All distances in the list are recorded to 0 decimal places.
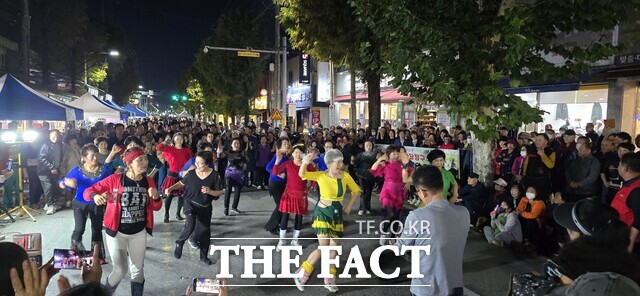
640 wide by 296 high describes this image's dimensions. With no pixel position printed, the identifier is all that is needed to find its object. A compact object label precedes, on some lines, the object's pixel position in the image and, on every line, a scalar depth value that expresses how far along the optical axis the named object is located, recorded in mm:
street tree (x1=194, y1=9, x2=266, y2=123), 35406
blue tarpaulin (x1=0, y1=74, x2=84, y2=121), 9555
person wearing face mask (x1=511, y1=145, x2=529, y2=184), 8539
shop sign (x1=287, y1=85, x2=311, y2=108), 35806
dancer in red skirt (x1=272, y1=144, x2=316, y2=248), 6824
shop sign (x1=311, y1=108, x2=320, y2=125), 23797
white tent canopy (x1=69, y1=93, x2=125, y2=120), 16719
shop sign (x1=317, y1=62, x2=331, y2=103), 32875
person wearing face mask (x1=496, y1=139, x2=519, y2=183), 9252
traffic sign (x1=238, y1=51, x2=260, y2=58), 20578
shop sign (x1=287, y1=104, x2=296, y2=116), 20202
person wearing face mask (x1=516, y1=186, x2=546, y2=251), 6985
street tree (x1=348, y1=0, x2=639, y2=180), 6711
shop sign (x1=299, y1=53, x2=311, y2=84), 30250
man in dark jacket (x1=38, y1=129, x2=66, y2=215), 9805
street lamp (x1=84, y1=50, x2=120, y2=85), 32431
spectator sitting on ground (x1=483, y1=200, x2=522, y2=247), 6984
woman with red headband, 4547
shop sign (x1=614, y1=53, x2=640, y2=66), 12248
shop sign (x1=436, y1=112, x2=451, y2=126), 19444
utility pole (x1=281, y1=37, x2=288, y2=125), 20970
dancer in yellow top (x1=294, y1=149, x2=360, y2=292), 5195
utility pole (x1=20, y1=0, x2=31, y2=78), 15377
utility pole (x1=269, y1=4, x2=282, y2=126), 21200
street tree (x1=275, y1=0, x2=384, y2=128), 14422
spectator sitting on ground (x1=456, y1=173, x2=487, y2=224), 8234
